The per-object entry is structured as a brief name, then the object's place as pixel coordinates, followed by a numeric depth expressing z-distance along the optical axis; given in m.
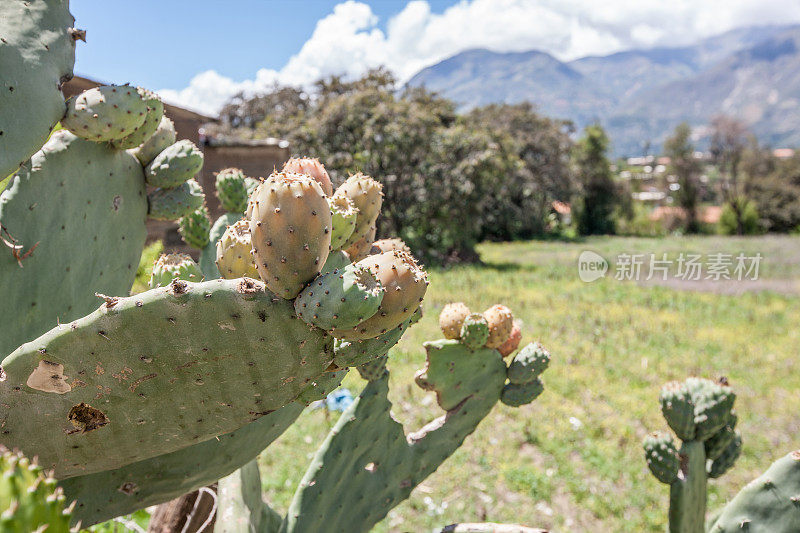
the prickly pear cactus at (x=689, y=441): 1.72
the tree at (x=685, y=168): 24.83
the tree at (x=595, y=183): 23.31
